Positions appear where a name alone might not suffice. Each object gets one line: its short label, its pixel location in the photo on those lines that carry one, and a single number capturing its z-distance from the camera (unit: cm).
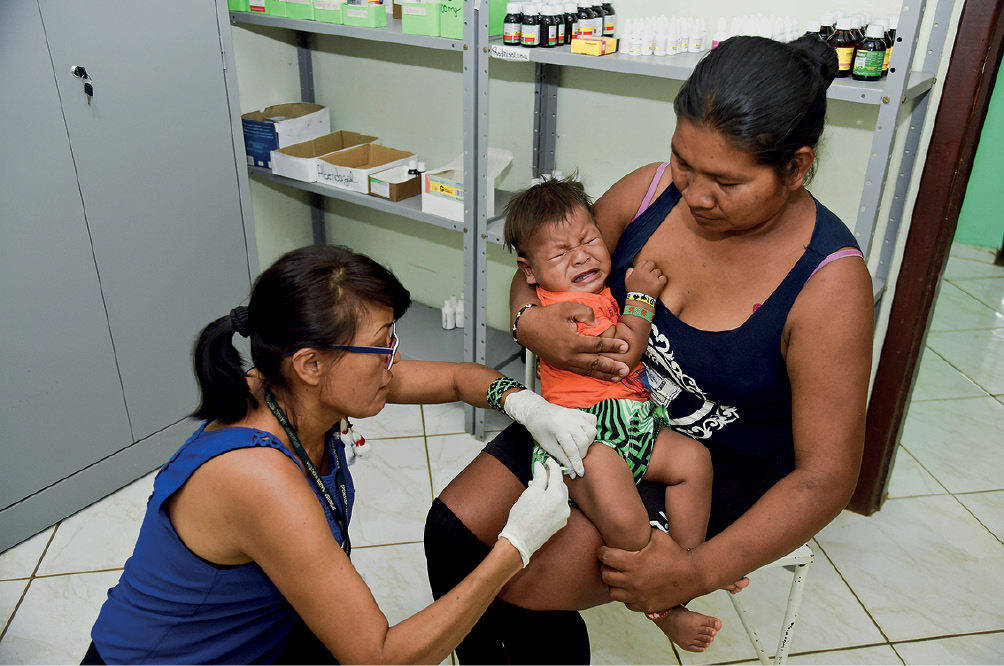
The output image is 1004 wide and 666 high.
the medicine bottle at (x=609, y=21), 226
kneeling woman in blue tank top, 115
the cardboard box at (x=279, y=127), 293
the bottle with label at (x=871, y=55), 171
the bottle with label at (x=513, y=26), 221
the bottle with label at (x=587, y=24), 212
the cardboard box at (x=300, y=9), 261
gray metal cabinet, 212
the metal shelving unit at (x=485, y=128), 167
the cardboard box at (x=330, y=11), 254
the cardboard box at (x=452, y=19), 226
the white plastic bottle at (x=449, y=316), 323
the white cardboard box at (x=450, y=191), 252
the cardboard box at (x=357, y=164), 277
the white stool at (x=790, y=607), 159
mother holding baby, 123
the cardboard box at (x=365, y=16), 248
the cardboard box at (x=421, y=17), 231
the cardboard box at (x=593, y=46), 207
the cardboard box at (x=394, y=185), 269
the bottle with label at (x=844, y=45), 176
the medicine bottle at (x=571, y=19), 221
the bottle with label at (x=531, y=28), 217
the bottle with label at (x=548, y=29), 217
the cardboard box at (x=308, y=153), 283
